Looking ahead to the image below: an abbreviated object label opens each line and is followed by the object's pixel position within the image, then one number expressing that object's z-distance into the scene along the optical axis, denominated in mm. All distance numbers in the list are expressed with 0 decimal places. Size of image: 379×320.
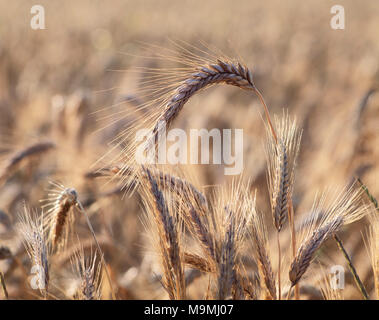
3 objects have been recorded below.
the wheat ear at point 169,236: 1450
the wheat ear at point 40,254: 1460
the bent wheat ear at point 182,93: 1443
